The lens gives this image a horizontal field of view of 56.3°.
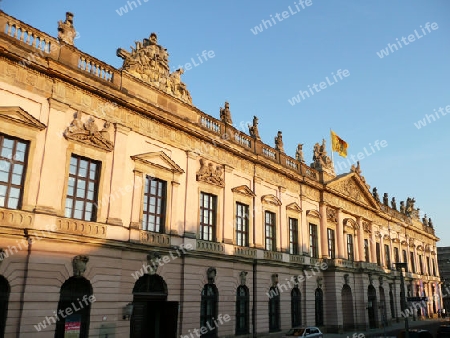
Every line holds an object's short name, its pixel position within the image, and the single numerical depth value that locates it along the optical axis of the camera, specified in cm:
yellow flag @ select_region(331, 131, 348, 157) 4062
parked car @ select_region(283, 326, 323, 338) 2402
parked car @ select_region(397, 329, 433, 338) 2081
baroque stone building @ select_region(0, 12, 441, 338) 1617
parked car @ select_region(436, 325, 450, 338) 2480
